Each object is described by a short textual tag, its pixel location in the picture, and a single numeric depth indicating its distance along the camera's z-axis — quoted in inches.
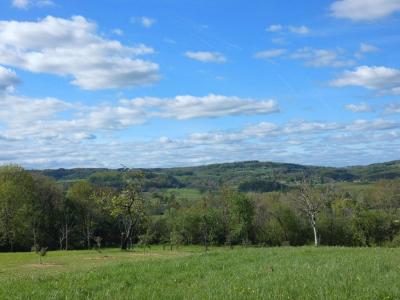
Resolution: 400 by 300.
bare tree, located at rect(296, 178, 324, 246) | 2677.2
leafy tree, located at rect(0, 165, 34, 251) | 3474.4
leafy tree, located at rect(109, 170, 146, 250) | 2583.7
